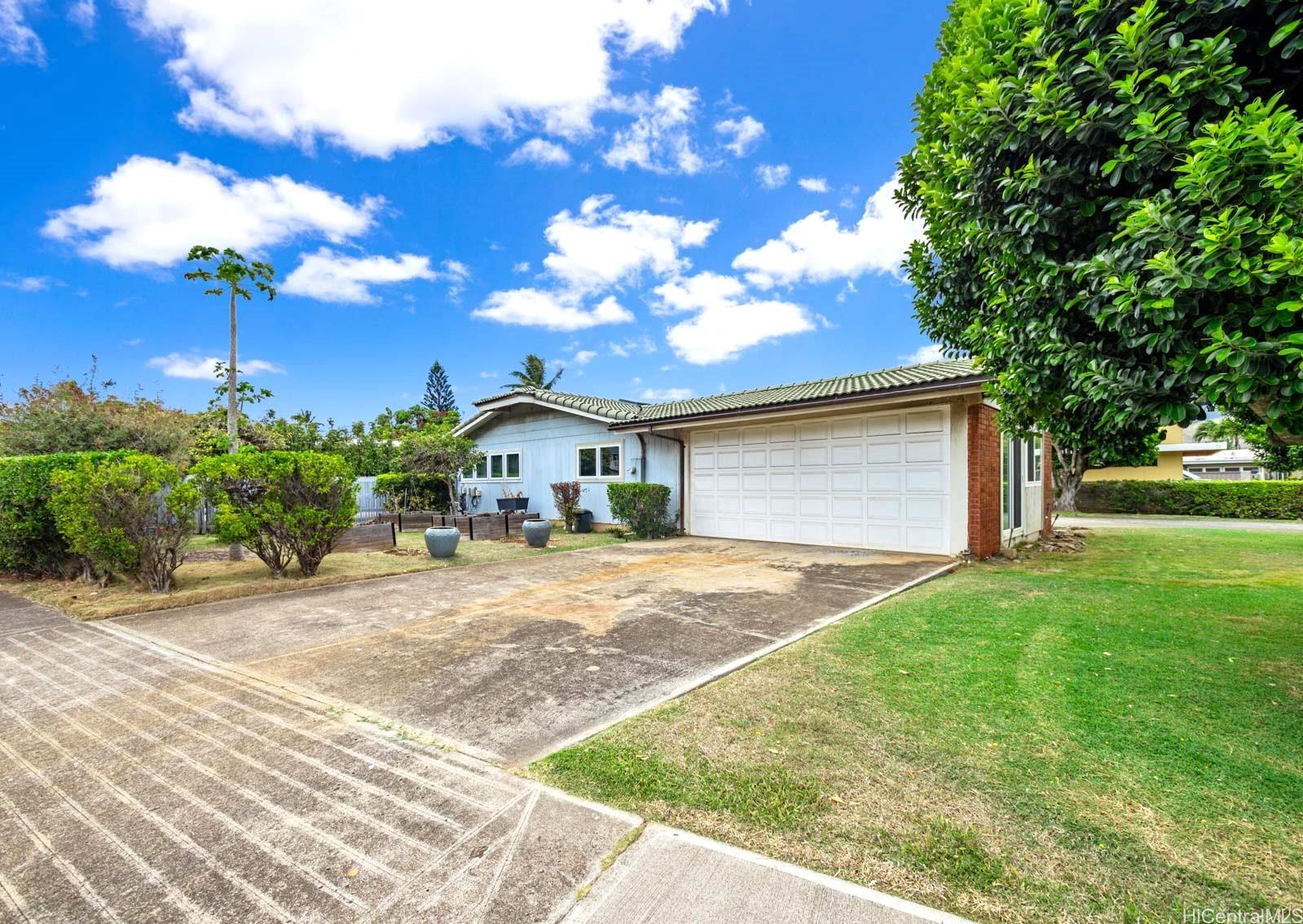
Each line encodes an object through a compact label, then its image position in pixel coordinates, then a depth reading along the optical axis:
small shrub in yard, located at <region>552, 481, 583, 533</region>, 15.00
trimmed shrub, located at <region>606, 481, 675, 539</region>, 13.41
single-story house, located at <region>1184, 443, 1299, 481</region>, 34.69
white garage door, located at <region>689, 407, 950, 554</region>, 9.95
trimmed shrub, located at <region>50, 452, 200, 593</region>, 6.93
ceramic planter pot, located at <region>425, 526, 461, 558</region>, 10.25
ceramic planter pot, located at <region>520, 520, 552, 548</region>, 11.93
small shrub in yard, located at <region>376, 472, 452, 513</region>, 18.05
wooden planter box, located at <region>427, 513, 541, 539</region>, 14.22
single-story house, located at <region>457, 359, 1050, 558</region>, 9.60
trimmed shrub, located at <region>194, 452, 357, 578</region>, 7.67
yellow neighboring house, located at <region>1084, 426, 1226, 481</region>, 27.62
